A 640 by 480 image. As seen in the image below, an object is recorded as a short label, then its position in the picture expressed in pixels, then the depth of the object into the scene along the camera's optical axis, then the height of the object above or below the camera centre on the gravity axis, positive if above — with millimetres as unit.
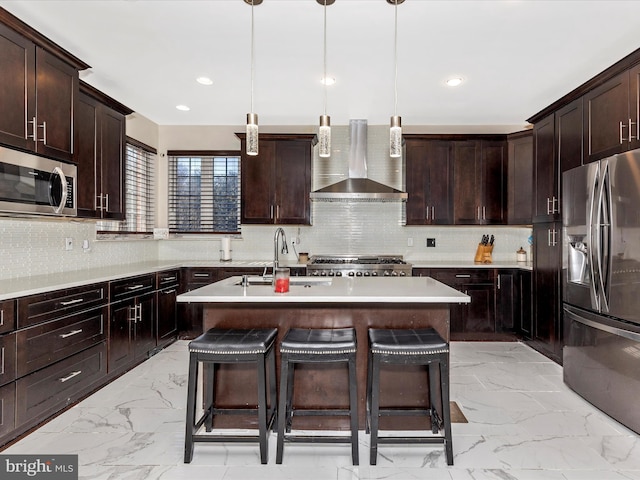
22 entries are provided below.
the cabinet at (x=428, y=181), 4789 +743
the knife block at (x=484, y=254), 4887 -169
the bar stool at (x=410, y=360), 2037 -634
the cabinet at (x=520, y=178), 4520 +748
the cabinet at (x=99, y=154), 3299 +790
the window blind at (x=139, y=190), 4531 +623
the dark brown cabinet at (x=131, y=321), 3322 -754
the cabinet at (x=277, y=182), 4754 +721
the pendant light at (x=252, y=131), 2295 +653
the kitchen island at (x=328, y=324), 2428 -540
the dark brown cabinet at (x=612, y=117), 2680 +931
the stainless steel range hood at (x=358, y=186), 4438 +650
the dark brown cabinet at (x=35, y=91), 2410 +1022
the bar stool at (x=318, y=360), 2049 -641
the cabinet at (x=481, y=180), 4758 +749
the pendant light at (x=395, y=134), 2308 +645
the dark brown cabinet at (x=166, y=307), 4113 -735
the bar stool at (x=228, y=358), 2045 -627
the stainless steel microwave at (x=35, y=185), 2414 +377
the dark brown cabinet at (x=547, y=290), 3674 -487
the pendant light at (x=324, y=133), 2312 +651
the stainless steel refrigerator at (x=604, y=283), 2445 -299
